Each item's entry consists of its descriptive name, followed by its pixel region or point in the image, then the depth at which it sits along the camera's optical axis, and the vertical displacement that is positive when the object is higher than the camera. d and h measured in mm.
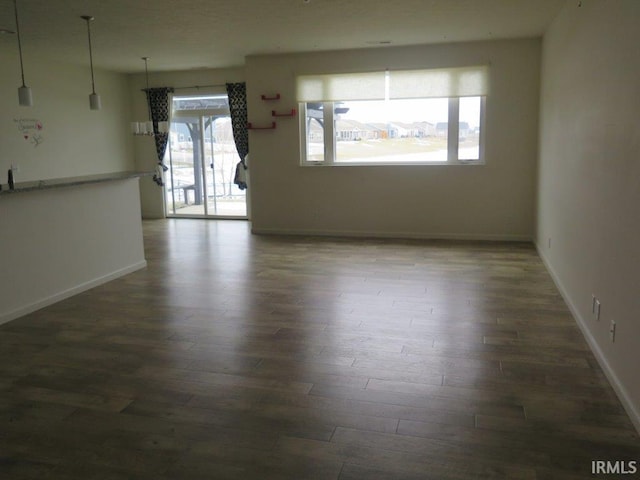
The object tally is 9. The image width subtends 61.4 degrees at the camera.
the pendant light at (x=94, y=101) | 5586 +606
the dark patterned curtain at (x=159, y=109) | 9531 +864
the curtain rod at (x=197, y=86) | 9227 +1214
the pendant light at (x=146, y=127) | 7605 +456
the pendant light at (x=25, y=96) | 5086 +611
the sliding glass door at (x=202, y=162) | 9594 -80
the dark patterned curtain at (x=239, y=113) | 8984 +719
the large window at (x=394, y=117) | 7352 +514
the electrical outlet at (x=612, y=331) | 3001 -1020
